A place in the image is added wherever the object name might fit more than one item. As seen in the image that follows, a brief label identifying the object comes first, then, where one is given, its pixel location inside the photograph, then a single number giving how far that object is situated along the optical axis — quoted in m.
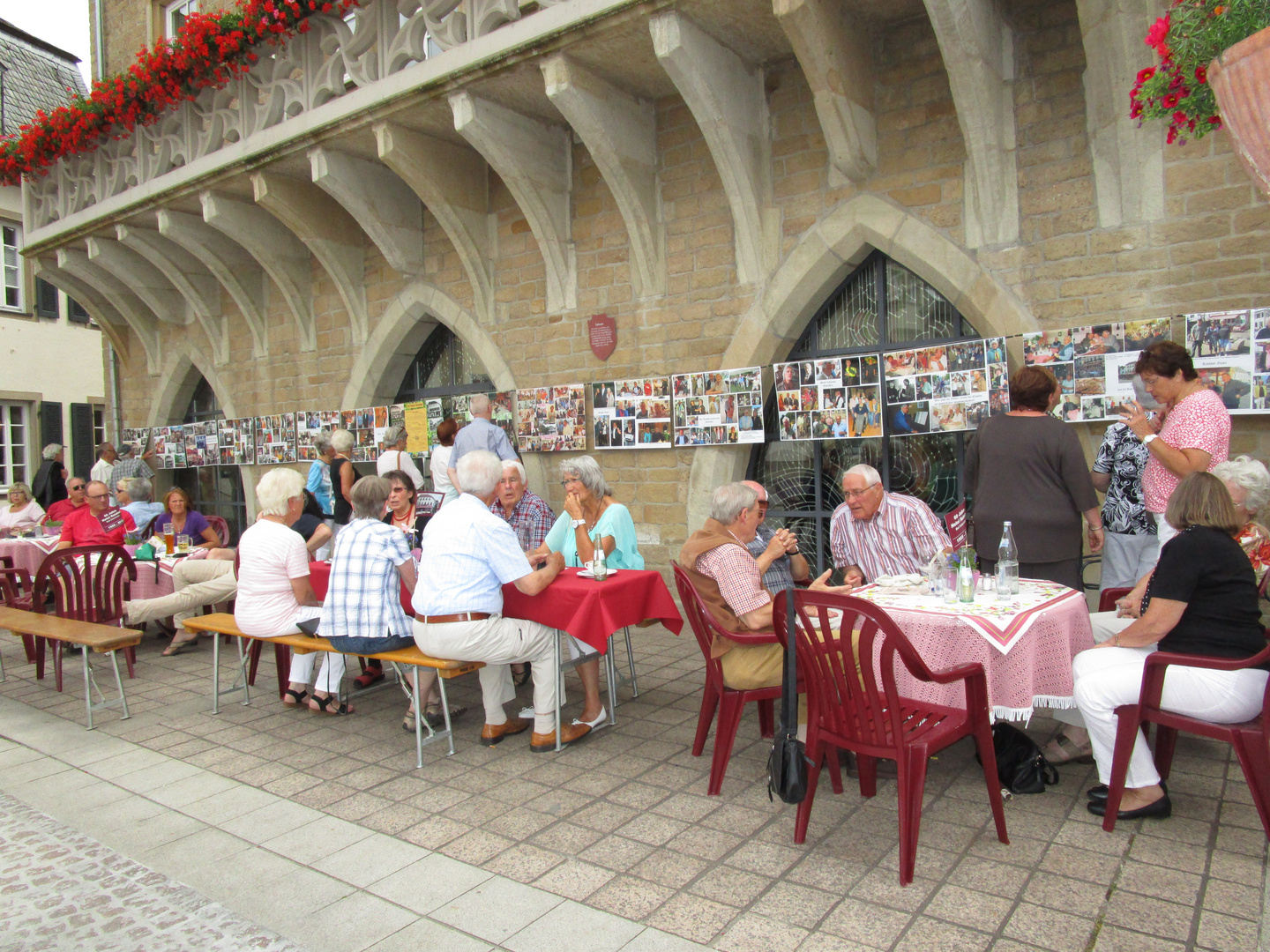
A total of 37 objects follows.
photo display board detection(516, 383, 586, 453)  7.89
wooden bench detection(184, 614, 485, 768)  4.05
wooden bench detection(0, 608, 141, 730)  4.86
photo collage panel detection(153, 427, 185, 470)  12.39
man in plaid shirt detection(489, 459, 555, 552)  5.59
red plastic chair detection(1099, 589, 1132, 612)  4.28
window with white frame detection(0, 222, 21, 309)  17.34
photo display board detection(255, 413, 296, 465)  10.70
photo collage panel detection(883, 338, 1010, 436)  5.73
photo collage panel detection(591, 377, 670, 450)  7.38
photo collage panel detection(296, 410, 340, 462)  10.23
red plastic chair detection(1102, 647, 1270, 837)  2.81
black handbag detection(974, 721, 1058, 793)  3.44
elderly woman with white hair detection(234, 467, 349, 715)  4.86
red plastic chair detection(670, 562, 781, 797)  3.56
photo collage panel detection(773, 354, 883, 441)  6.34
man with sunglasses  7.75
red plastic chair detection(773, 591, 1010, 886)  2.80
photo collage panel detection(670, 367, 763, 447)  6.88
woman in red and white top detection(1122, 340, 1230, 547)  4.04
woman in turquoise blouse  4.93
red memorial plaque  7.67
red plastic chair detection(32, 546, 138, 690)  5.87
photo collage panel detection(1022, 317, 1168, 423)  5.20
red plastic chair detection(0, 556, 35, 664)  6.64
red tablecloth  4.07
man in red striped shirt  4.21
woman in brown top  4.14
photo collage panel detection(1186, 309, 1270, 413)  4.77
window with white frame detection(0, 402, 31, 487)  17.25
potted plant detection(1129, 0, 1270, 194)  1.58
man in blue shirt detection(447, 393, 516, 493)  7.44
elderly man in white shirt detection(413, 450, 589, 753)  4.01
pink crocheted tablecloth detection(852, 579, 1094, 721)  3.15
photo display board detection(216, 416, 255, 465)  11.27
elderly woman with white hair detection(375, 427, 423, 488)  8.30
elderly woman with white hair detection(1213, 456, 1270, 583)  3.70
